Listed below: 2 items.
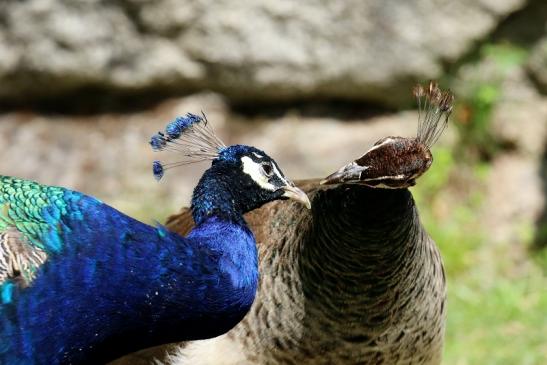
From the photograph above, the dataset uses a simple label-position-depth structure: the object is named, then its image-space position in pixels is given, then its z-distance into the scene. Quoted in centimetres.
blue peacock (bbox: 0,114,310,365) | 432
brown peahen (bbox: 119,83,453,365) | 511
